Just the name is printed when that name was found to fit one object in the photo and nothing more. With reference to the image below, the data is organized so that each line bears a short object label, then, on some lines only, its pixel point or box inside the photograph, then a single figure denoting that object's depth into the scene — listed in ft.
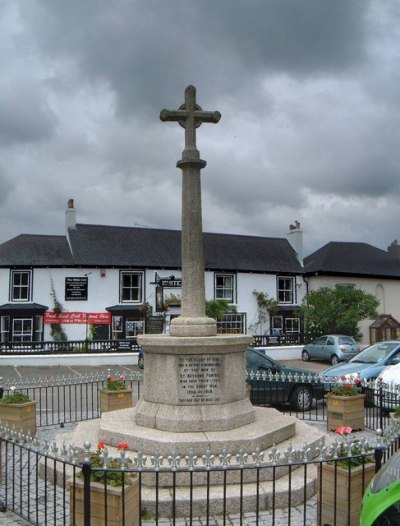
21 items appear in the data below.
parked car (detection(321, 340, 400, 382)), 47.57
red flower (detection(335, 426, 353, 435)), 21.21
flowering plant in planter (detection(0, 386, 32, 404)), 33.14
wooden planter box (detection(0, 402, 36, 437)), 32.35
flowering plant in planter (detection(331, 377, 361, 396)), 35.42
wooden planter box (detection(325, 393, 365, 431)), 34.68
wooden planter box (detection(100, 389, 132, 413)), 36.81
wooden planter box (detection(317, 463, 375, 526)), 18.63
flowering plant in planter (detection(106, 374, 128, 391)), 37.50
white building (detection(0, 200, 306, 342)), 98.84
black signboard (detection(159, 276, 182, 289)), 100.83
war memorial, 23.30
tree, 98.07
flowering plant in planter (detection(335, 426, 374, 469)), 18.72
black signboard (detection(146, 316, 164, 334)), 89.61
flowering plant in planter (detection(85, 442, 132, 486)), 16.55
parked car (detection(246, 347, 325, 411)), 40.65
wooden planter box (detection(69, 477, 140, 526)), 16.79
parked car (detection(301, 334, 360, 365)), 82.84
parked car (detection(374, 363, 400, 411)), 34.78
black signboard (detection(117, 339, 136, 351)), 87.95
